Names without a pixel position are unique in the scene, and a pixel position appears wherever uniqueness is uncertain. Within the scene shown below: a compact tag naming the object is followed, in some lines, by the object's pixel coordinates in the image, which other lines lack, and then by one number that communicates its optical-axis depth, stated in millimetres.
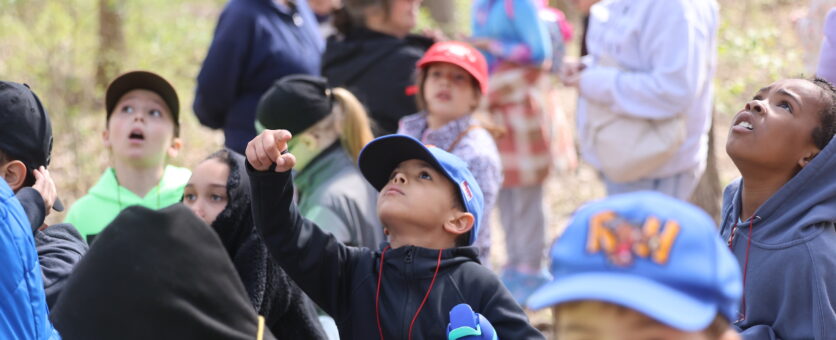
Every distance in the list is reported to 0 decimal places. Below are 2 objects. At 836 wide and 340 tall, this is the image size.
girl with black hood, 7461
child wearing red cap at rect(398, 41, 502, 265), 10203
